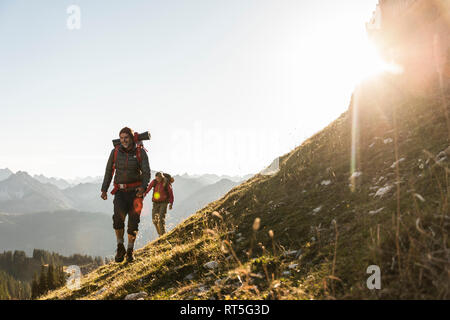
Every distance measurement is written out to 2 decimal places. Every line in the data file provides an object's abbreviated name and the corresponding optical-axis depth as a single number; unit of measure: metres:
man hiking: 8.67
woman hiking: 14.58
